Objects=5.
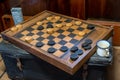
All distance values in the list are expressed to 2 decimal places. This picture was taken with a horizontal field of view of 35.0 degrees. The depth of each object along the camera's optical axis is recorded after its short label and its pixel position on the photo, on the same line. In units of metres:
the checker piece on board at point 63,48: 1.36
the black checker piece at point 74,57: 1.27
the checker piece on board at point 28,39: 1.50
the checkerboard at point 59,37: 1.31
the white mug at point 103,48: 1.33
